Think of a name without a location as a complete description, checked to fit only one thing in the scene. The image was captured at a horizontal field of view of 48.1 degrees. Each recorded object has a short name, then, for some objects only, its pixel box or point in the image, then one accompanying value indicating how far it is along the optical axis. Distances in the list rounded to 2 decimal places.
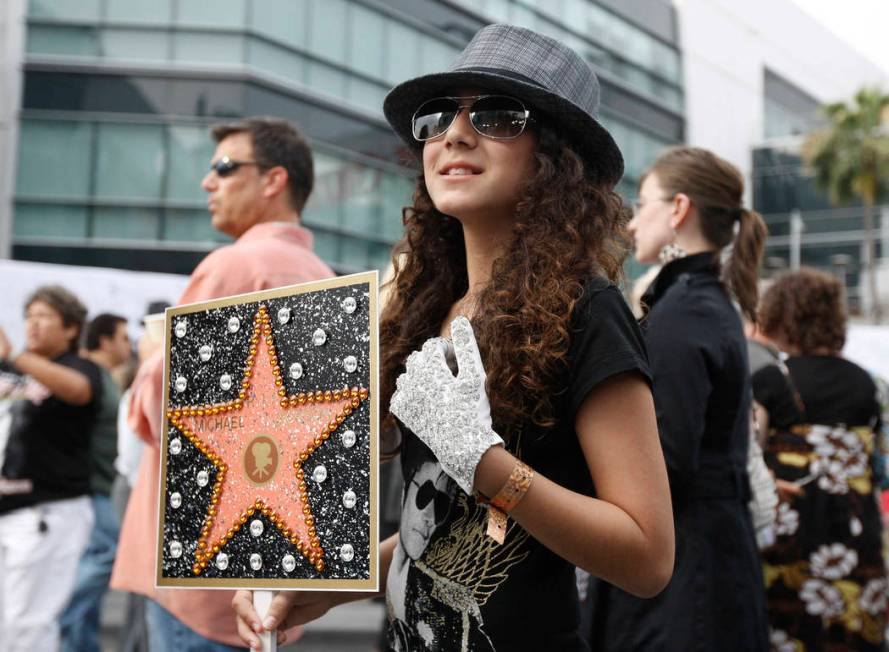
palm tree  36.03
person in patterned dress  4.25
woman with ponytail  2.82
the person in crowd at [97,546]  5.65
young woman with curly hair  1.59
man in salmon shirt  2.96
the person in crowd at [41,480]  5.27
